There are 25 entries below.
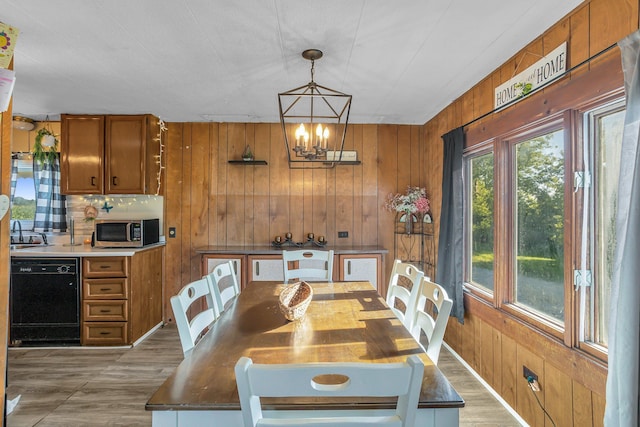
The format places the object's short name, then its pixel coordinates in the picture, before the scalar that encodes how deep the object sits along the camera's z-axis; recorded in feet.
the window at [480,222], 9.35
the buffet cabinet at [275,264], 12.24
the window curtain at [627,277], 4.29
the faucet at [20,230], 13.28
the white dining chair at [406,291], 6.28
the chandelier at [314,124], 7.14
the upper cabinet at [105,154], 12.34
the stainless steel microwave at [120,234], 12.05
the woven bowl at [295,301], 5.61
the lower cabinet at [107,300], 11.20
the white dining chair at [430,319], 4.76
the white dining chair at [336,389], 2.63
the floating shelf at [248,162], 13.20
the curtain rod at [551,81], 5.18
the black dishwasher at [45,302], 11.09
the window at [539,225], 6.72
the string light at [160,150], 13.20
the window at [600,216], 5.52
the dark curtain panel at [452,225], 9.96
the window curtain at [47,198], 13.34
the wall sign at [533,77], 6.22
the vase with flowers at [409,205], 12.98
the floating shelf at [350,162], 13.11
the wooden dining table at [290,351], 3.28
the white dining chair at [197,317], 4.72
